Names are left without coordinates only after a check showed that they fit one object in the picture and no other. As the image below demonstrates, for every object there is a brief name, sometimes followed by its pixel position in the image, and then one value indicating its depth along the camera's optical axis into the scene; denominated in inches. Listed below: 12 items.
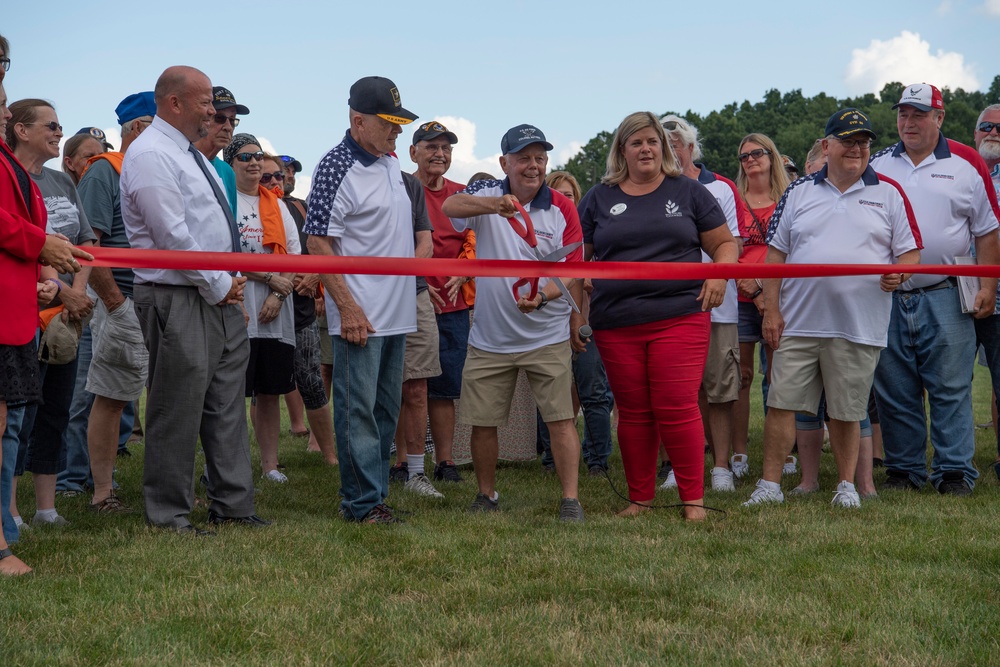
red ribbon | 184.7
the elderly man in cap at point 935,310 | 255.3
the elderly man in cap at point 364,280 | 207.3
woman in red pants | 221.3
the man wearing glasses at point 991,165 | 268.5
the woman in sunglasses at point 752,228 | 295.0
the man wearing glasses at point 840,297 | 233.6
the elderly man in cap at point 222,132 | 233.6
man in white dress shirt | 194.2
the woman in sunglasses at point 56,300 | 202.8
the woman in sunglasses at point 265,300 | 264.1
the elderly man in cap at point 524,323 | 225.1
